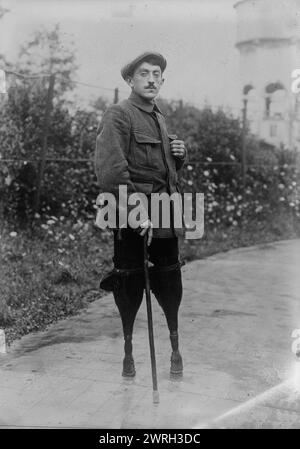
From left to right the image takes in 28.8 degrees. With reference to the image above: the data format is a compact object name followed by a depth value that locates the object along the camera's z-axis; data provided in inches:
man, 123.0
